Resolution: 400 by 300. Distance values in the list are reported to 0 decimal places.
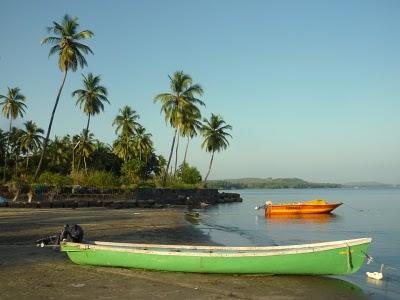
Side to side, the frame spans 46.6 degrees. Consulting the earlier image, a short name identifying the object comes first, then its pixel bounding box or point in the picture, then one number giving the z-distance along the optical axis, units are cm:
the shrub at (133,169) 6362
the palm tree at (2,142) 6919
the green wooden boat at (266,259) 1208
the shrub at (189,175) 7328
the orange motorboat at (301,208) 4556
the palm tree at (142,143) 7469
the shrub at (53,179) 5097
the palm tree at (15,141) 7181
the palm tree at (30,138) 7069
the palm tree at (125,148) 7375
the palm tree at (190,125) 6028
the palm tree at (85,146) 6988
